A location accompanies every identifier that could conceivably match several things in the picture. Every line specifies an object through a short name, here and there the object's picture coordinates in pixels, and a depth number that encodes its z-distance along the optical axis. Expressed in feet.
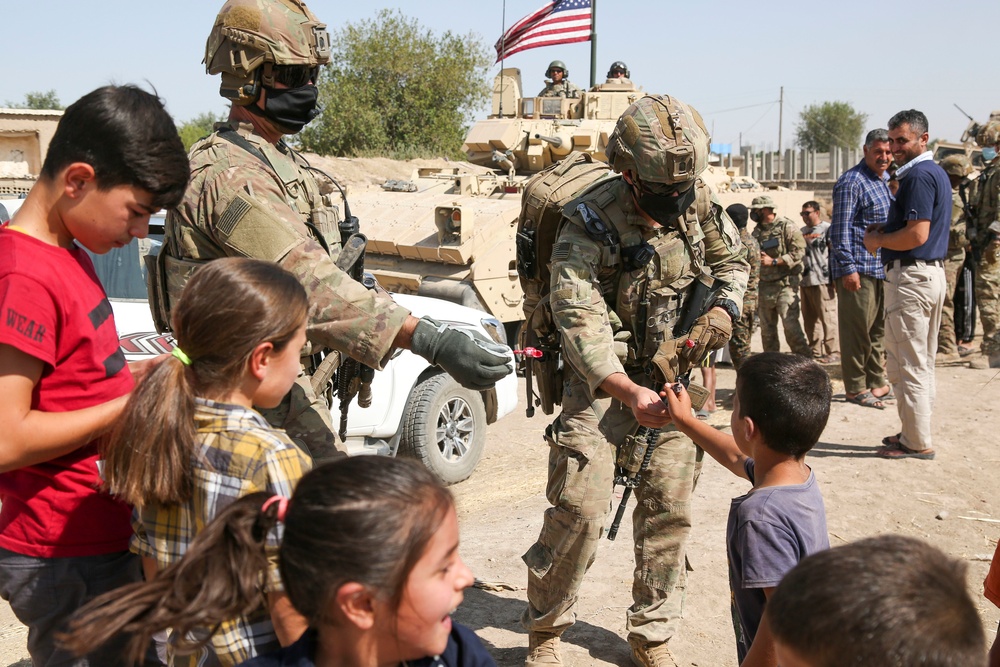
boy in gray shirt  7.86
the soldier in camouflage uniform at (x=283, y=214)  9.09
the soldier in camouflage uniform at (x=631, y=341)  12.00
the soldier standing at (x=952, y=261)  34.86
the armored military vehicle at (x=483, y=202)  33.73
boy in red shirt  6.89
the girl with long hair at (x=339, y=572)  5.15
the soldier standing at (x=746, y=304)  32.63
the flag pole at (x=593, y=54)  56.83
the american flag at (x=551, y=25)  48.34
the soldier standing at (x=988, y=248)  33.37
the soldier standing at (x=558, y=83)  53.21
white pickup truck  18.54
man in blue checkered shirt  27.09
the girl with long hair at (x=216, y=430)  6.31
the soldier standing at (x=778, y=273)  34.53
